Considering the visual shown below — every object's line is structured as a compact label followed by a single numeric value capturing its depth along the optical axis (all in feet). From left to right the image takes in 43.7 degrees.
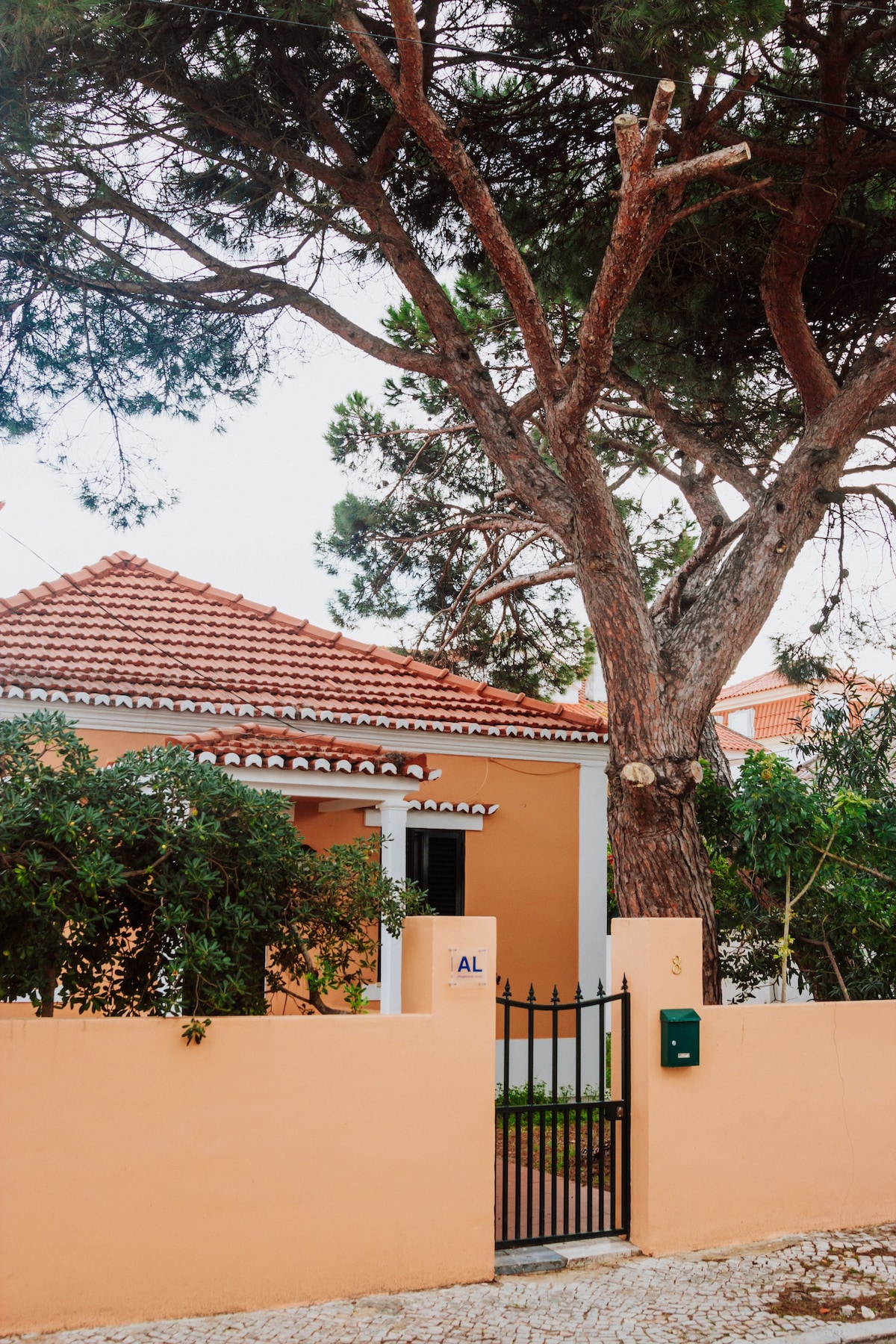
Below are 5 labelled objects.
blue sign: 20.72
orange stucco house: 35.04
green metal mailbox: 22.20
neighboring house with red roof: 113.09
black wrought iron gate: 20.88
